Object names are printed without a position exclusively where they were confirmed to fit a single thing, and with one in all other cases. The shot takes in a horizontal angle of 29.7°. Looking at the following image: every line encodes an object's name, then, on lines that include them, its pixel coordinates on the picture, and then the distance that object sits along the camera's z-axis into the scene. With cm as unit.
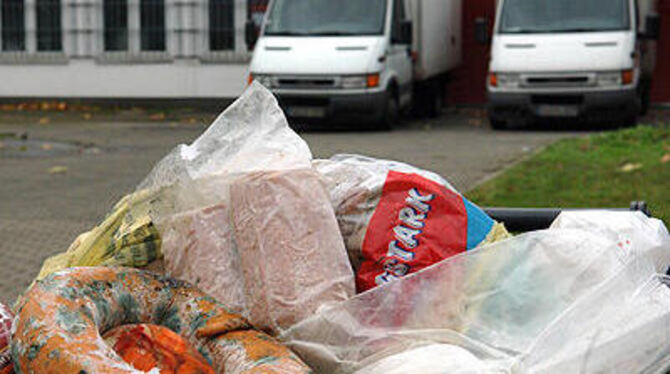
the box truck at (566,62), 1769
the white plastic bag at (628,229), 355
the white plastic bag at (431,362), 288
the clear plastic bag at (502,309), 308
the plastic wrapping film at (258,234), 328
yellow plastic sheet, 357
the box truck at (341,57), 1803
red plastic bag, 346
